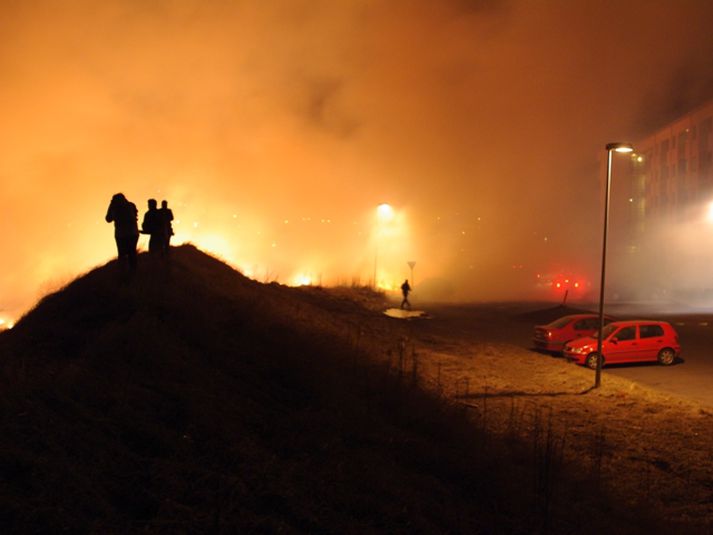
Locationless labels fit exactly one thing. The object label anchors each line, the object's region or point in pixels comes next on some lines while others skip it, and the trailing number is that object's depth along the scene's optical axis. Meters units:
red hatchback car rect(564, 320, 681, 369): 17.27
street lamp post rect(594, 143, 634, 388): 13.59
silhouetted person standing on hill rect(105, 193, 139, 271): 11.02
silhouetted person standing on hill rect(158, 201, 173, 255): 13.05
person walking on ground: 34.04
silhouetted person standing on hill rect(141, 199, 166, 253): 12.88
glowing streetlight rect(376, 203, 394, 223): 43.12
